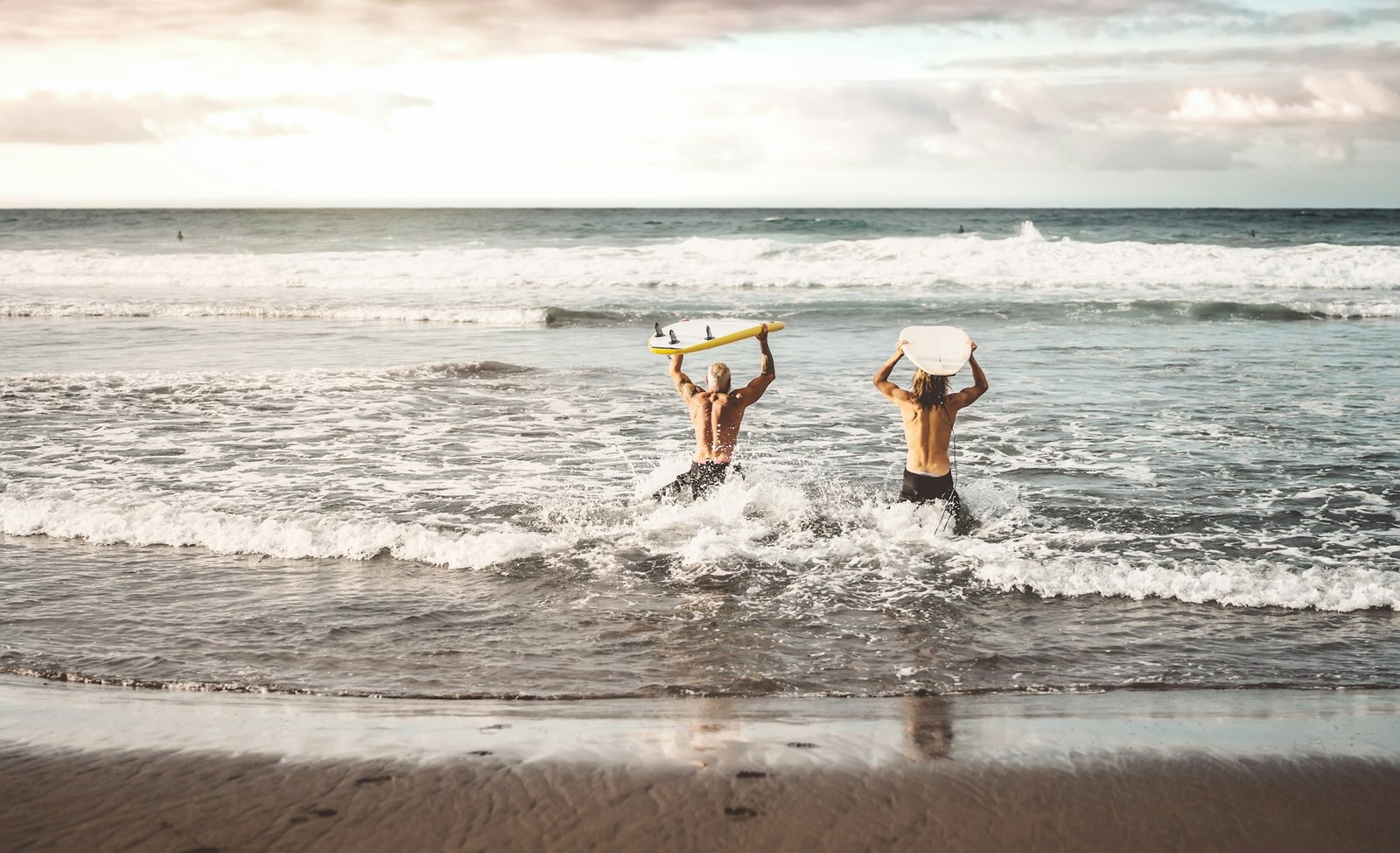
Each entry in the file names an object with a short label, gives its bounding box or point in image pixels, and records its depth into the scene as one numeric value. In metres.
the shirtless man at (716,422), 9.34
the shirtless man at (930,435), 8.59
